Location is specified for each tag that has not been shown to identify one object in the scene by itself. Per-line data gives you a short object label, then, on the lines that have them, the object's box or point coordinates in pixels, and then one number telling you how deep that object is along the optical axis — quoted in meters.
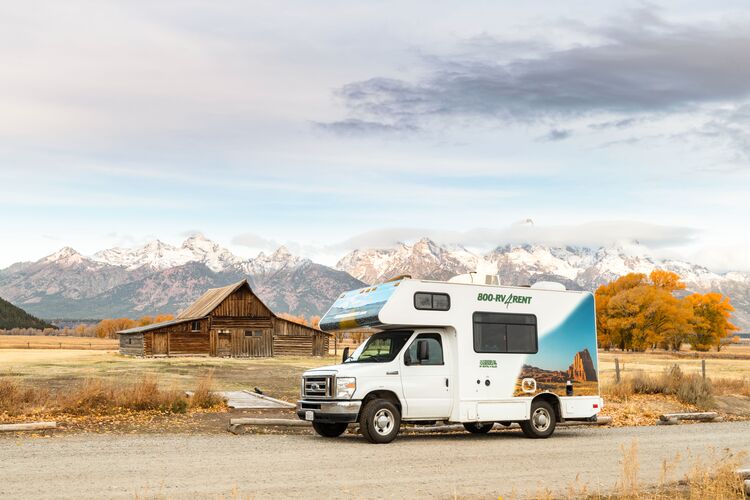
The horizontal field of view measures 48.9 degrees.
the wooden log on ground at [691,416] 22.34
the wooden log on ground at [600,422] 21.19
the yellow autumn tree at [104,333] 195.61
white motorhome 16.83
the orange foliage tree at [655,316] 105.12
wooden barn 68.19
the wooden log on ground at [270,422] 18.20
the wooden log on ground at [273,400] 23.62
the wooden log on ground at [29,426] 16.89
